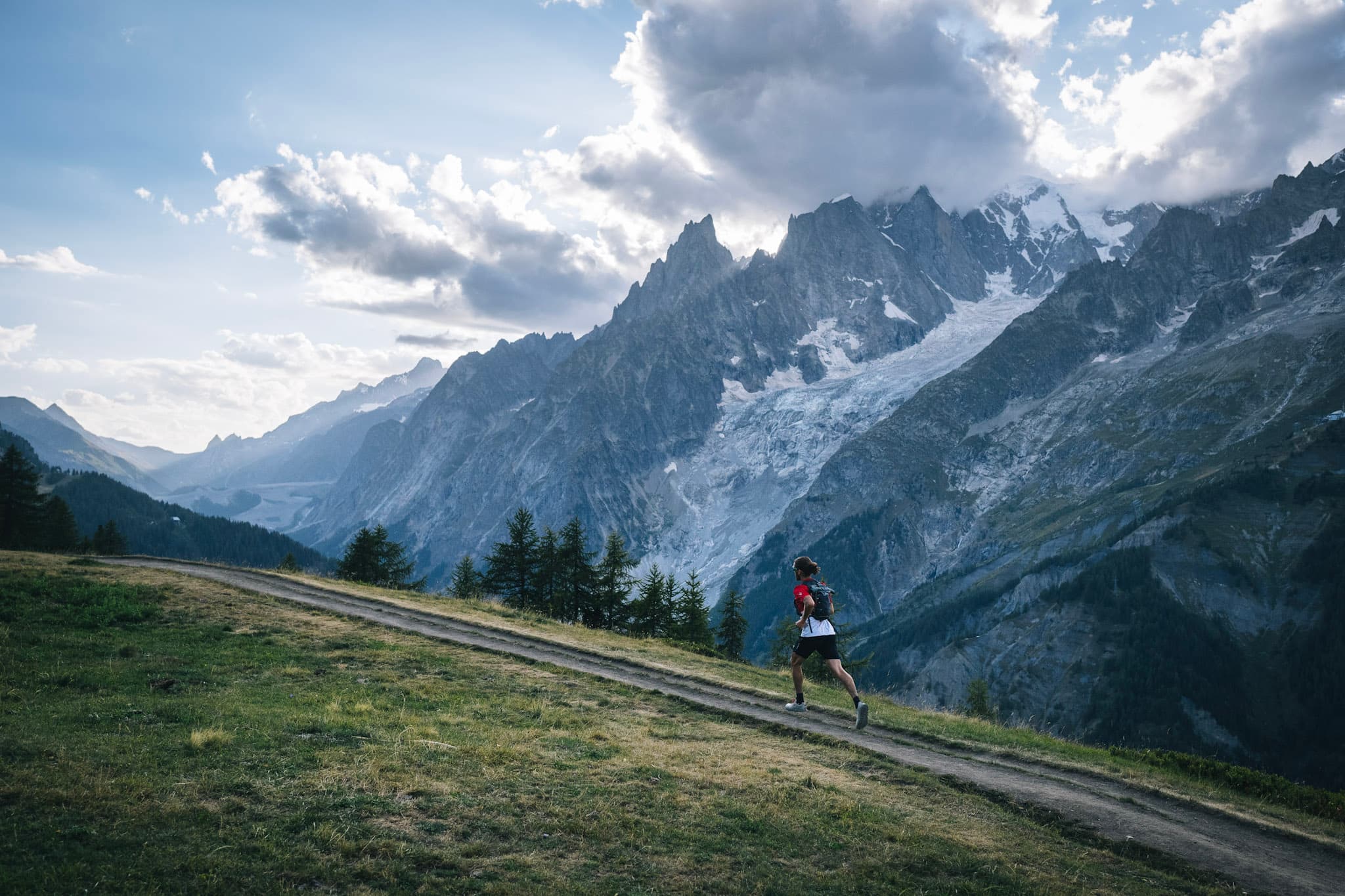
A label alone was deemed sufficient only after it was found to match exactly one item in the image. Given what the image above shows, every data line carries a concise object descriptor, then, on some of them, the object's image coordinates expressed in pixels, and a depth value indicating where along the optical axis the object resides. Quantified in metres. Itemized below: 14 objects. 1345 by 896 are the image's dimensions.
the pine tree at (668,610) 58.47
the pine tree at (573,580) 57.22
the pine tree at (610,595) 57.31
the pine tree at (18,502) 65.88
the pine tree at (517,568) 59.46
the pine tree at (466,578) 63.30
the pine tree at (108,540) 78.44
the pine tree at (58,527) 72.81
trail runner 19.03
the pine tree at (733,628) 65.74
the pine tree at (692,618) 59.00
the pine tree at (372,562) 63.31
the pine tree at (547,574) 58.25
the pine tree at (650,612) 58.66
